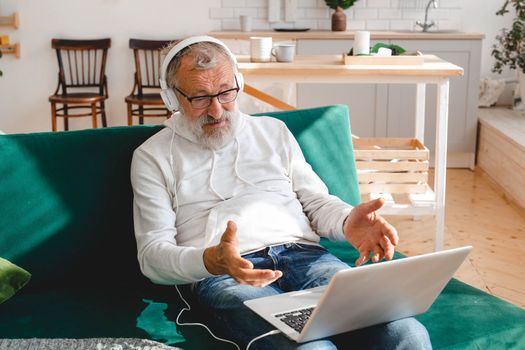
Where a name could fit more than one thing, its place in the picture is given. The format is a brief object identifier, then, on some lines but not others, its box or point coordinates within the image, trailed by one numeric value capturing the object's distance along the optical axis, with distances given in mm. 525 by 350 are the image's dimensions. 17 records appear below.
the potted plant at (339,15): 5680
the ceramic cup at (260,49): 3486
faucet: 5656
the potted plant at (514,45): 5207
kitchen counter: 5266
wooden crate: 3424
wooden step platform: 4406
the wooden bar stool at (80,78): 5699
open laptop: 1478
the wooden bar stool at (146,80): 5696
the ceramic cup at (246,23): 5711
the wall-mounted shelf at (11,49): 6047
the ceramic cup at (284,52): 3493
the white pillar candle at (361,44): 3486
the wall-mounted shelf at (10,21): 6031
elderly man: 1856
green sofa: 1968
